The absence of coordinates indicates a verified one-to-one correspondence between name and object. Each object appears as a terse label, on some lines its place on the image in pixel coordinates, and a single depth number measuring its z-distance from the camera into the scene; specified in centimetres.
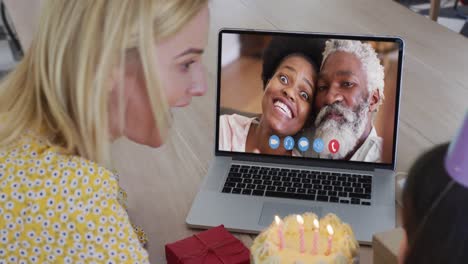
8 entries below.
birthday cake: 75
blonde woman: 72
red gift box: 88
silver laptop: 104
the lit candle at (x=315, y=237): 76
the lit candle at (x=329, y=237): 76
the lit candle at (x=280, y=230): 77
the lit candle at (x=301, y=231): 76
